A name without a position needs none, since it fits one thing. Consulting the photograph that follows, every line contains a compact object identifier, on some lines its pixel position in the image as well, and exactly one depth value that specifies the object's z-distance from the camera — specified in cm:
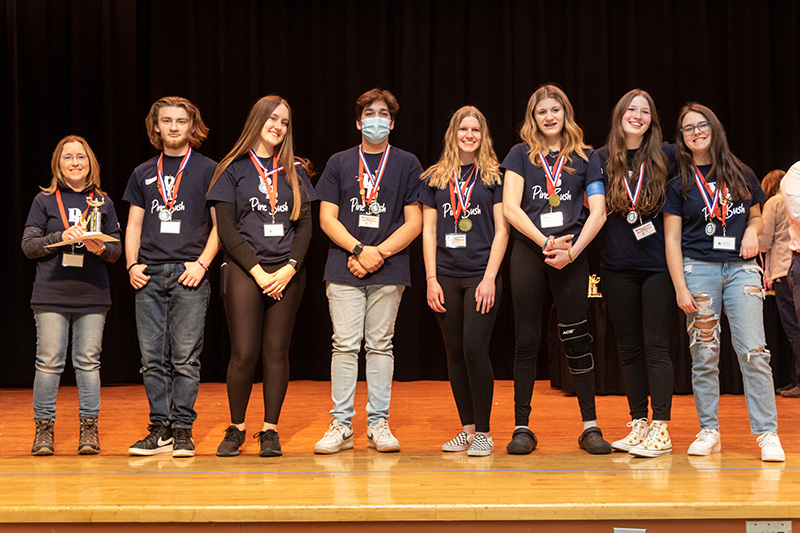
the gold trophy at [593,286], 531
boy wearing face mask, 324
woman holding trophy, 323
